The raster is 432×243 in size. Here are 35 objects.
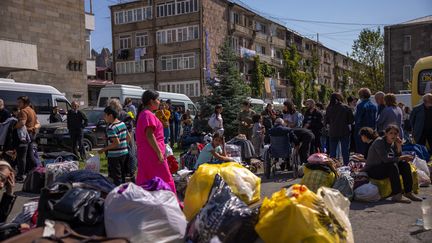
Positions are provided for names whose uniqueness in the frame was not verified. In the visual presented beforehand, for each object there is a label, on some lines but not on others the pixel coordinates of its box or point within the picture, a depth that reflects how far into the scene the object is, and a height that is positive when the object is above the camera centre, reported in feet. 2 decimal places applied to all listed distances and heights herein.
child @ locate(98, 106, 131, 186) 22.59 -2.48
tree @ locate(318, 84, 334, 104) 224.94 +2.53
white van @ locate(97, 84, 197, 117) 65.92 +1.22
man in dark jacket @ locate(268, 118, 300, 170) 30.04 -3.16
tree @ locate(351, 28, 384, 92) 129.90 +12.20
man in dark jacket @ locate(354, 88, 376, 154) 31.32 -1.16
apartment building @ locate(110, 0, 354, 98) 146.30 +22.89
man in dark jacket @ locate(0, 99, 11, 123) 31.29 -0.89
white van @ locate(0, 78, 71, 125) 48.98 +0.75
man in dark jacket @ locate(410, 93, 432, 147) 29.71 -1.83
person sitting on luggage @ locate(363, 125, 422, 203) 21.86 -3.74
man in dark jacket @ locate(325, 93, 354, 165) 30.35 -1.77
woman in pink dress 17.93 -1.99
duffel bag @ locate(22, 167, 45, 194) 26.66 -5.18
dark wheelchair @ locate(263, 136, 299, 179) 30.07 -3.97
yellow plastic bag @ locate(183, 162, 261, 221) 17.37 -3.92
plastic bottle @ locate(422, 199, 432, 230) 16.55 -4.81
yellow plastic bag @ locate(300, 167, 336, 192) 22.90 -4.61
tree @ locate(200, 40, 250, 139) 59.77 +1.07
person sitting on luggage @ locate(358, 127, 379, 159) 26.05 -2.42
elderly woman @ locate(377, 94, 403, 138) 30.89 -1.39
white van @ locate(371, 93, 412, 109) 72.38 -0.30
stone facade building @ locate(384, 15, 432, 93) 125.70 +14.77
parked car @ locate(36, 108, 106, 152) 43.67 -3.92
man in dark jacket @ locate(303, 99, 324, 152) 33.53 -1.75
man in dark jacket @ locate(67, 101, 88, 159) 40.01 -2.05
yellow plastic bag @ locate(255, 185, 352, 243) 12.55 -3.87
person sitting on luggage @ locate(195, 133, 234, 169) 27.81 -3.59
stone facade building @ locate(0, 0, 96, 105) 76.18 +12.07
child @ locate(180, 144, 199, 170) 30.35 -4.37
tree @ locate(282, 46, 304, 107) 187.93 +12.09
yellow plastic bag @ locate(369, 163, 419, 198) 22.16 -4.84
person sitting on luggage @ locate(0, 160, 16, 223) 14.57 -3.13
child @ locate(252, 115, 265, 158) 38.09 -3.32
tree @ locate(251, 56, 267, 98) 164.86 +8.34
